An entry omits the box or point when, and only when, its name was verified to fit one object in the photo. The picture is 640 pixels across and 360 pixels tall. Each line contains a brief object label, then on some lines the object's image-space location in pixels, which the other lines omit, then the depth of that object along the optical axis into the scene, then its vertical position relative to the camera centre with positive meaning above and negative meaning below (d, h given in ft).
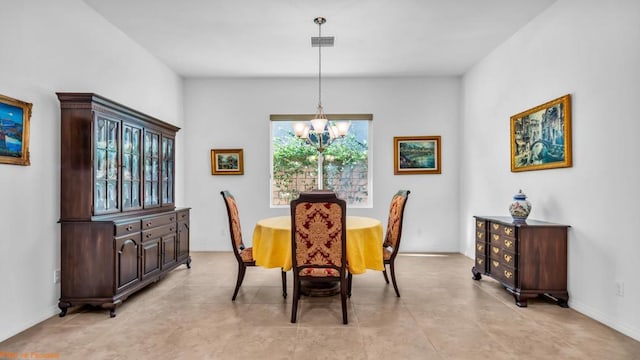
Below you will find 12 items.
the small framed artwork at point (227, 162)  18.85 +1.06
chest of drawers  10.37 -2.43
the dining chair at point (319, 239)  8.95 -1.50
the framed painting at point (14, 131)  8.25 +1.27
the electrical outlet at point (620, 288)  8.66 -2.70
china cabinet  9.81 -0.77
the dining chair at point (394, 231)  11.26 -1.70
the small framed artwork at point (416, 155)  18.75 +1.37
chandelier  11.97 +1.90
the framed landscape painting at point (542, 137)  10.55 +1.45
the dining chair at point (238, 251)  11.05 -2.27
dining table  9.97 -1.93
